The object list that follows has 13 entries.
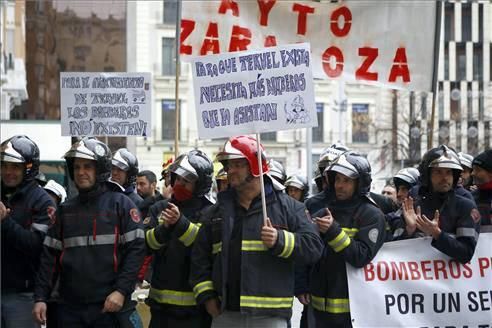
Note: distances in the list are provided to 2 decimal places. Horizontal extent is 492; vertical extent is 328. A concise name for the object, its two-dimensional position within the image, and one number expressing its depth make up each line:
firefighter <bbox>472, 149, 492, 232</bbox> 8.11
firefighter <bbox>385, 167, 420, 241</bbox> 10.45
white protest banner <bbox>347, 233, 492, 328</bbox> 7.18
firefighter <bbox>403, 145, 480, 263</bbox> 6.98
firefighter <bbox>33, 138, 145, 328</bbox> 6.56
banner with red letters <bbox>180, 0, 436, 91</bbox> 9.53
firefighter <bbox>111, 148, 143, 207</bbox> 10.08
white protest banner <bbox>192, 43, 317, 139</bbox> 6.50
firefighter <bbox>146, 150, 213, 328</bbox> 6.81
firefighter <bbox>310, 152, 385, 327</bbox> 6.97
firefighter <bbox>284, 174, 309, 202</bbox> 10.97
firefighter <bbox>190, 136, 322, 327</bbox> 6.18
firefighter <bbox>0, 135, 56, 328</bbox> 6.84
